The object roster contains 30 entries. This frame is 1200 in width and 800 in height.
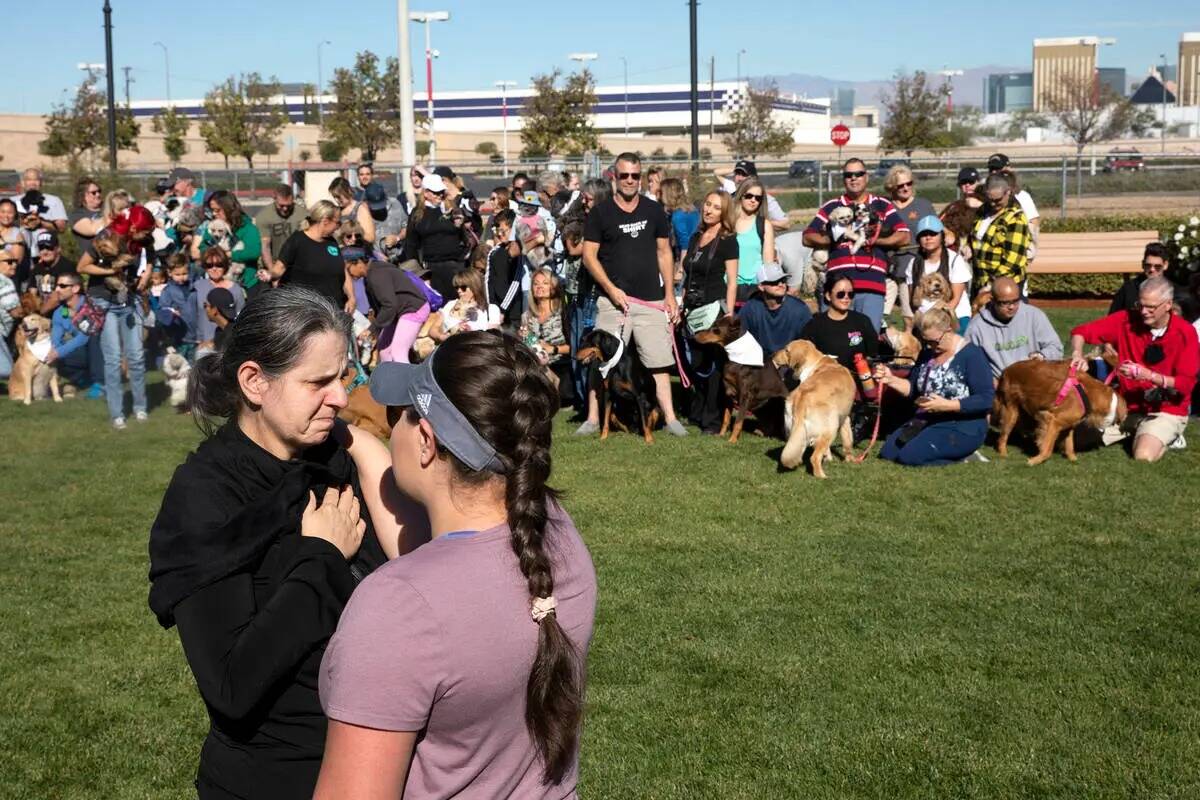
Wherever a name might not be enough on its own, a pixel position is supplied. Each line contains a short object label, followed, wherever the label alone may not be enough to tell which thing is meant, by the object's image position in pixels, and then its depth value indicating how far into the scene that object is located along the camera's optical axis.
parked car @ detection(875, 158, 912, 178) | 30.12
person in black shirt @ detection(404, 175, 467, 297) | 13.01
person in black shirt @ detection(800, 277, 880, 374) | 9.51
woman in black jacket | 2.09
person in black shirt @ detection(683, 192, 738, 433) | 10.21
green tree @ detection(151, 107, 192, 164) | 50.47
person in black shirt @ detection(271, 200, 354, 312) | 10.59
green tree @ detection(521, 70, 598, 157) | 40.78
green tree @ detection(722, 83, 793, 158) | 45.84
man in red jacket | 8.94
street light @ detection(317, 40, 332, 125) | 66.74
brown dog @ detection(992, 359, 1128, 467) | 8.78
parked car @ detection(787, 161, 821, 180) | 30.34
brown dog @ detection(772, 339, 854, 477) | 8.63
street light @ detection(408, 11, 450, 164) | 38.24
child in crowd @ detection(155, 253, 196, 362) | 13.04
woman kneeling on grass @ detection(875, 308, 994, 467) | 8.84
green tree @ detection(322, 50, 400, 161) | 42.56
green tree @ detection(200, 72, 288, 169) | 47.28
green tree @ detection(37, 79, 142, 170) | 40.34
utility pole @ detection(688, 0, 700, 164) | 25.70
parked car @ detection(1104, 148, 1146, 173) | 22.63
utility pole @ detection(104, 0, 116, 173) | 27.33
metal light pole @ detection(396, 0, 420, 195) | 19.11
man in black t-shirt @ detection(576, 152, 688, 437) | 9.93
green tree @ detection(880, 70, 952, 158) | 42.69
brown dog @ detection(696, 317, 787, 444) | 9.80
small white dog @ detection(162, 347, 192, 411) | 12.28
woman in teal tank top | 10.77
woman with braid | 1.82
